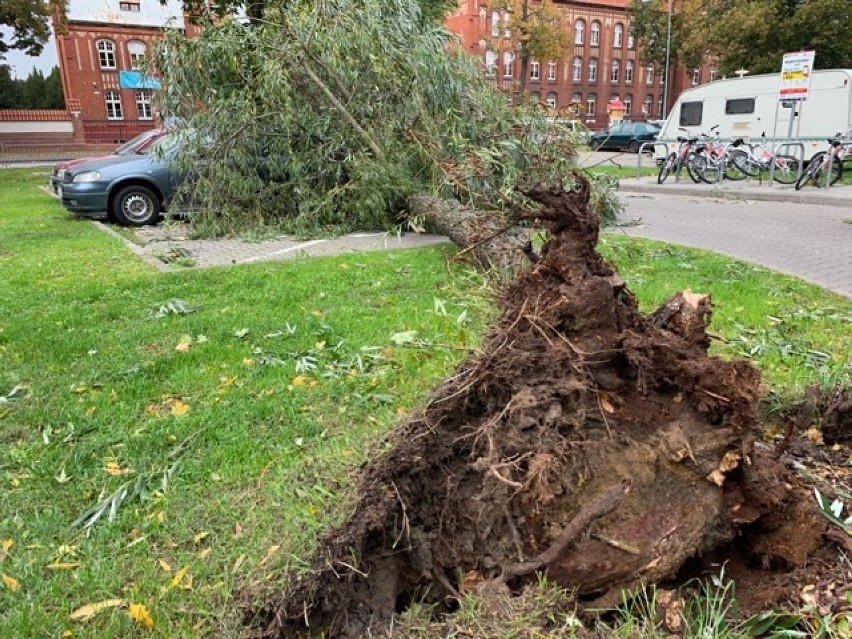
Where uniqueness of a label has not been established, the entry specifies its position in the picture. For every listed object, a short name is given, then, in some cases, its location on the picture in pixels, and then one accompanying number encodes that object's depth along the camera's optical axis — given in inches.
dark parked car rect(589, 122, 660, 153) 1213.1
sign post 623.8
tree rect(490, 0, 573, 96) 1626.5
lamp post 1731.1
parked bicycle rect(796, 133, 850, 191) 586.2
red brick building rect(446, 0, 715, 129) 2377.0
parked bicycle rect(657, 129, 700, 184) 697.6
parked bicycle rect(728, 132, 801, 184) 671.1
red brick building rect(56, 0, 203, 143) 1736.0
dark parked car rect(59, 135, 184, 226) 437.1
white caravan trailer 729.0
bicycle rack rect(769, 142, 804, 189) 616.4
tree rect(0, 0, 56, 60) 832.3
